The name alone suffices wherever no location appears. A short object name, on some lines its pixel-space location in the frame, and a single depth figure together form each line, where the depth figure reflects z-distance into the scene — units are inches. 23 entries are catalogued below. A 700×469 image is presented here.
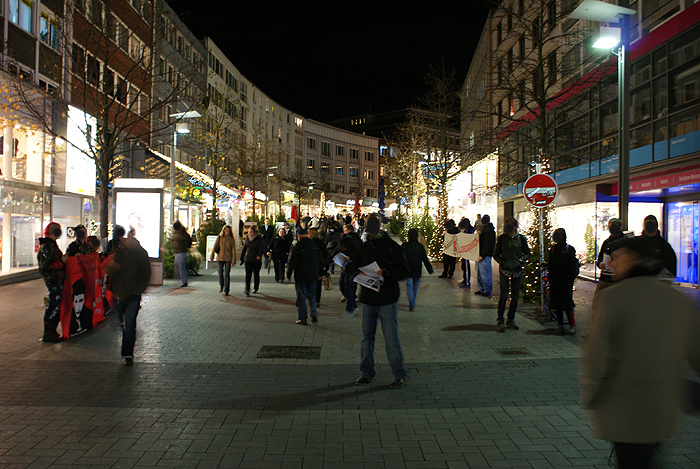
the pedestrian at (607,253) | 325.7
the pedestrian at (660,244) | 345.4
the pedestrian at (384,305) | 243.9
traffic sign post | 407.5
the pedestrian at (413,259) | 450.9
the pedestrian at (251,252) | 535.5
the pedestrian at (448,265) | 713.0
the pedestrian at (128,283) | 276.7
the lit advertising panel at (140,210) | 538.0
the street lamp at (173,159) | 755.1
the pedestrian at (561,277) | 359.6
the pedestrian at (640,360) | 103.1
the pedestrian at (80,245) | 345.7
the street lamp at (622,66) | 372.5
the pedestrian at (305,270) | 393.7
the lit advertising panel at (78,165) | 780.0
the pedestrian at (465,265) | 619.2
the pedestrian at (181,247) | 610.6
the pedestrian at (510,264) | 371.9
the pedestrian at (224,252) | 546.6
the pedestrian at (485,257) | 540.7
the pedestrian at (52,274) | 321.1
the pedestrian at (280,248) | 617.0
